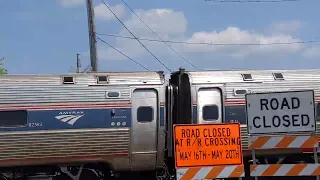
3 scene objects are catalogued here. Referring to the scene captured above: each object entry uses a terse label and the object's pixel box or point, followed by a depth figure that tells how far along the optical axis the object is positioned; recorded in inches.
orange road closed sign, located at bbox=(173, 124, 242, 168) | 379.9
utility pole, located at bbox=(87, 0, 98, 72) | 855.7
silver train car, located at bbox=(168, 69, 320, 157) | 534.6
